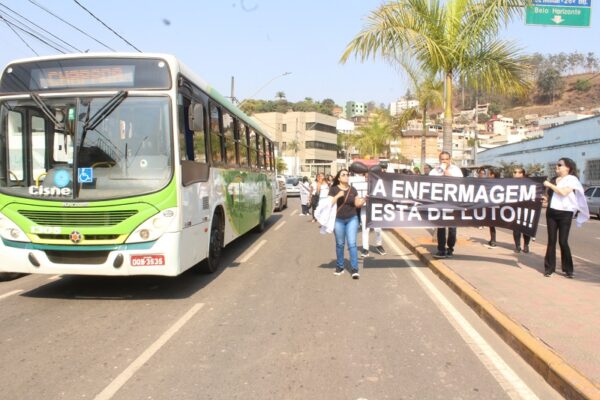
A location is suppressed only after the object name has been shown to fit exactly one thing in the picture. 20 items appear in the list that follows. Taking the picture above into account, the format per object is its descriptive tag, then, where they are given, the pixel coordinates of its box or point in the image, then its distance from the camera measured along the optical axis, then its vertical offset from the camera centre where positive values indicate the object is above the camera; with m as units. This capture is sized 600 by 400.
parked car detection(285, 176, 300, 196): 40.18 -1.04
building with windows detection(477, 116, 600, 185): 33.59 +2.00
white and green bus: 6.50 +0.08
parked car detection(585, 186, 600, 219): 22.91 -1.04
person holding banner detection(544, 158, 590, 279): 7.89 -0.51
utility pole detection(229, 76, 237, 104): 33.18 +5.24
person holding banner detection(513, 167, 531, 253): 10.63 -1.29
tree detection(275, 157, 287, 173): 76.94 +1.13
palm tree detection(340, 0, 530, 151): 11.85 +3.05
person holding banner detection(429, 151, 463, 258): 9.70 -1.03
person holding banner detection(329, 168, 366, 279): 8.46 -0.61
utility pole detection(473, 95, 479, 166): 43.04 +4.34
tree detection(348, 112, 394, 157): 49.46 +3.41
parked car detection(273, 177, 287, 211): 24.40 -1.14
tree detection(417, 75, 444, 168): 15.69 +2.75
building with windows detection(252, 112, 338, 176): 103.69 +7.76
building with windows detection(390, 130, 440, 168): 101.38 +6.13
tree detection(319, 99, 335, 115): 142.31 +17.27
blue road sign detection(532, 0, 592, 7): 12.73 +4.29
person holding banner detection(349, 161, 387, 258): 10.51 -0.33
